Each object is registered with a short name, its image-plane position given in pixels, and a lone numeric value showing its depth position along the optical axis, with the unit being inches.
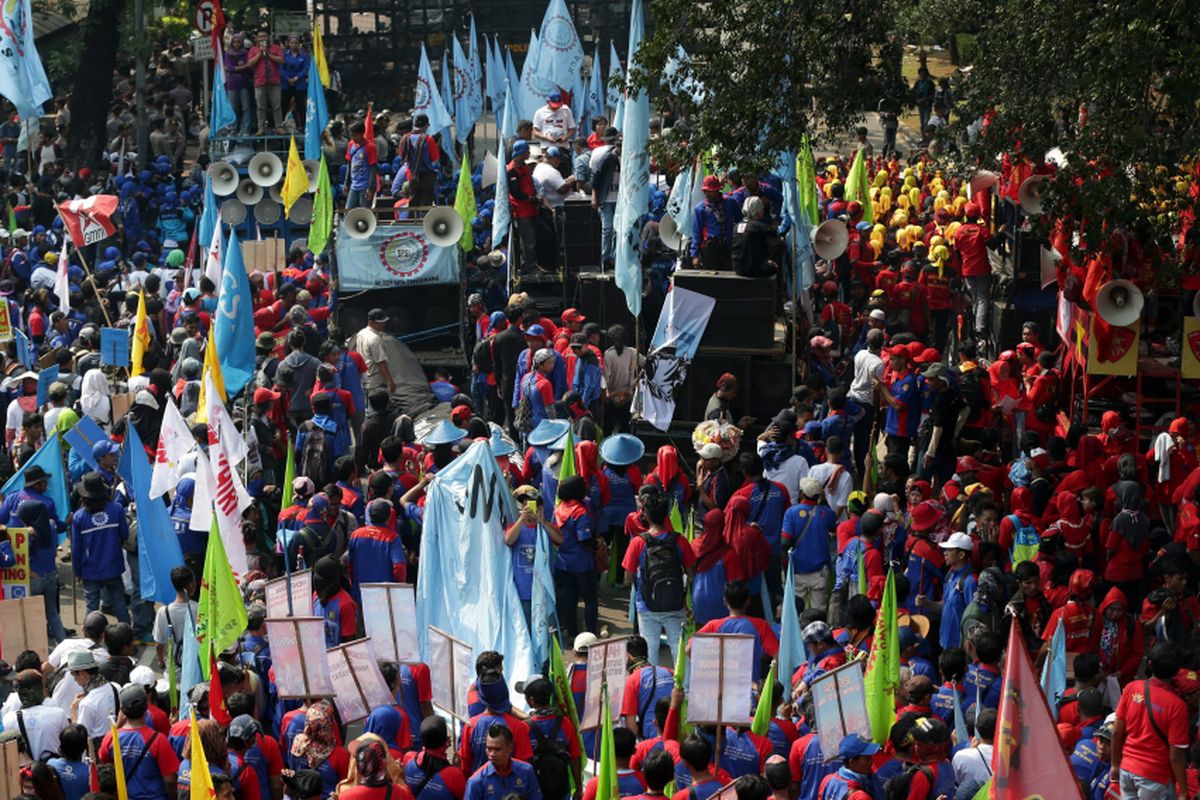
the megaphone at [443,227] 848.3
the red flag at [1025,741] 340.2
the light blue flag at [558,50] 1224.8
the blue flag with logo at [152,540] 566.6
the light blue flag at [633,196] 720.3
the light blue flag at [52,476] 600.4
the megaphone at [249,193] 1045.2
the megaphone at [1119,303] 656.4
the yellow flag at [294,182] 1018.1
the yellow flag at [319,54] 1244.3
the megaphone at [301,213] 1053.2
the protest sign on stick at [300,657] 450.6
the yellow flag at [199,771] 388.5
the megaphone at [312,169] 1123.8
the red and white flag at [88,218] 888.9
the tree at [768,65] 656.4
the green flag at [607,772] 386.9
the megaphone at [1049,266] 752.3
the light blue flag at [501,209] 864.3
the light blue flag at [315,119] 1147.9
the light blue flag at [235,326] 735.1
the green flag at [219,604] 482.6
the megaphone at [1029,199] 738.9
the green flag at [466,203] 881.5
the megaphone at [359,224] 844.6
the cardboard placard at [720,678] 424.2
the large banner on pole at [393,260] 849.5
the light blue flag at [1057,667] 472.4
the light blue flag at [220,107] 1192.8
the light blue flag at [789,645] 471.2
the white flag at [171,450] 588.4
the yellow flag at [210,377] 613.6
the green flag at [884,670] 431.2
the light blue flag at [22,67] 1032.2
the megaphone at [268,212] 1055.0
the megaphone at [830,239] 792.9
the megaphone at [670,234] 797.2
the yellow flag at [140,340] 764.6
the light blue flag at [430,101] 1184.2
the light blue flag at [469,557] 536.7
